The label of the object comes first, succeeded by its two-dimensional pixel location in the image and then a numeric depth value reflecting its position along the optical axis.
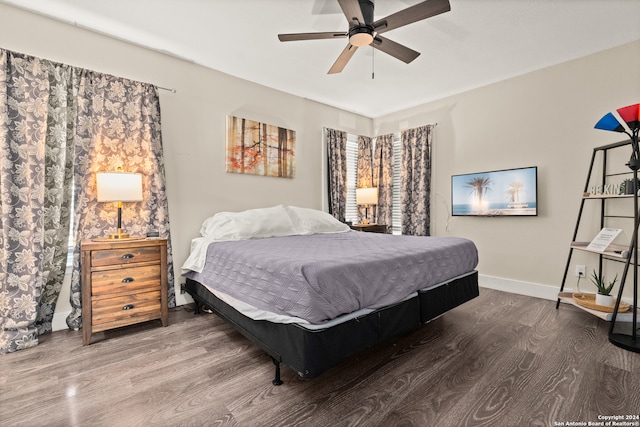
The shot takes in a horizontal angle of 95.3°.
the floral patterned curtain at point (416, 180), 4.51
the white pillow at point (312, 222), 3.55
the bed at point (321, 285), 1.57
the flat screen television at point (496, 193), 3.56
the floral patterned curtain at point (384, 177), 5.11
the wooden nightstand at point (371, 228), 4.51
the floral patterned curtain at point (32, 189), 2.24
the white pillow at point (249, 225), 2.94
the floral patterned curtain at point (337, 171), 4.63
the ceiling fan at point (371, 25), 1.93
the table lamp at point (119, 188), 2.42
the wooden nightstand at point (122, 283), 2.27
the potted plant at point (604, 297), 2.56
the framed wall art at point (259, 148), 3.62
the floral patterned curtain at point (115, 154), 2.60
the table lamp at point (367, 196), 4.67
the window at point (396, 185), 5.06
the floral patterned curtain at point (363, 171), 5.18
